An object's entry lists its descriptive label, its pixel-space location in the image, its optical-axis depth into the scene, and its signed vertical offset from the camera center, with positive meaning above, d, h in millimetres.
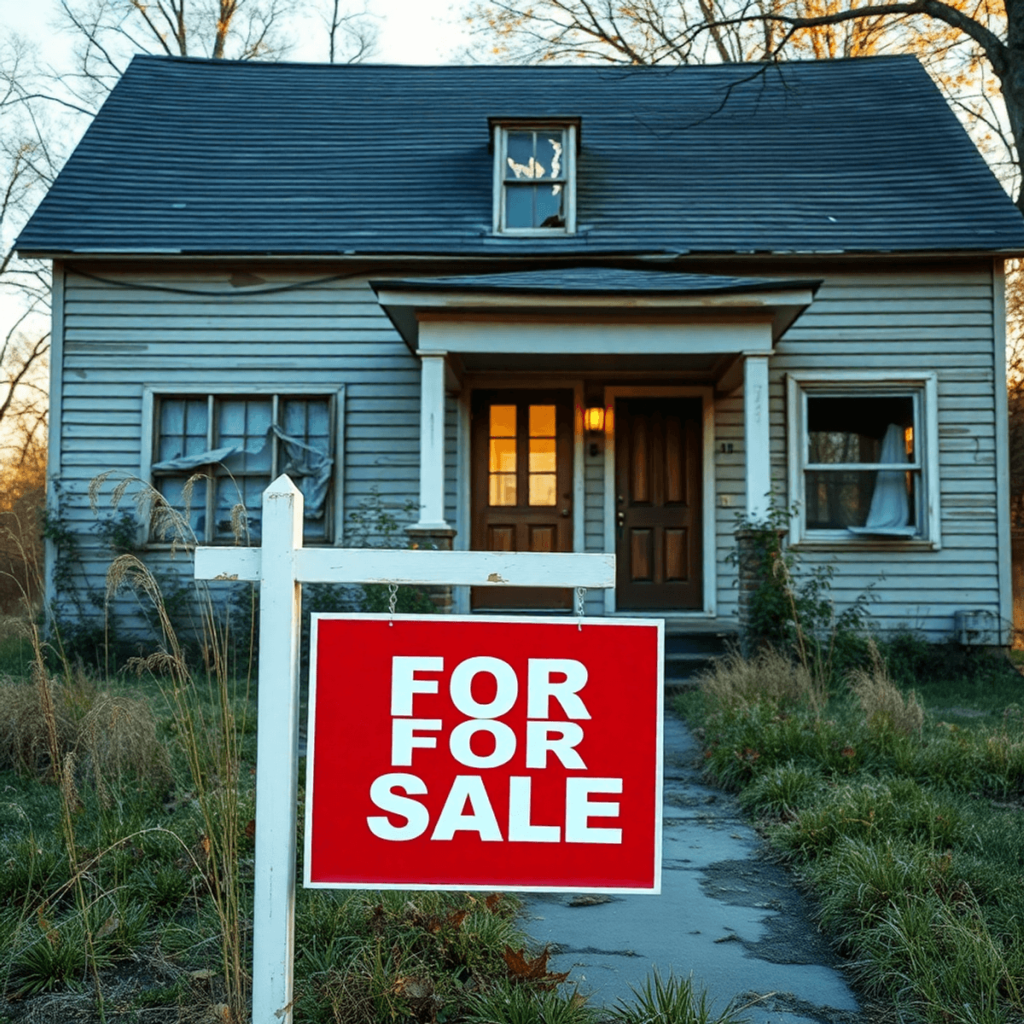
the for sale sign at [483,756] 1715 -371
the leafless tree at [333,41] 20438 +10991
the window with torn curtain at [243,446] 9227 +1001
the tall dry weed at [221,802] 2051 -648
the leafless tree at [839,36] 9320 +7871
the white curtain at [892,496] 9234 +543
